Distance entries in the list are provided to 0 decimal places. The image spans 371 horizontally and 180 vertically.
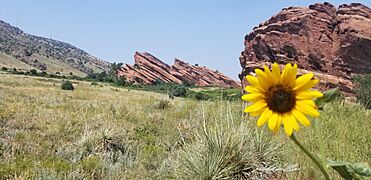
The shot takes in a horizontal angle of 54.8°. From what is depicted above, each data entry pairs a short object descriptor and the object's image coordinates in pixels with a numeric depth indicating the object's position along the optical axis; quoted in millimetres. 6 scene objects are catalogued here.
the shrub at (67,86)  33800
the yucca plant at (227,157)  4238
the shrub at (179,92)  49562
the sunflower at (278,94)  1132
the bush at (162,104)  15164
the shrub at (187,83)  98988
